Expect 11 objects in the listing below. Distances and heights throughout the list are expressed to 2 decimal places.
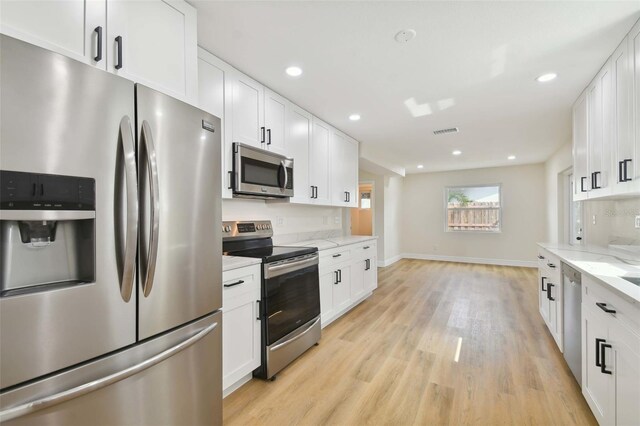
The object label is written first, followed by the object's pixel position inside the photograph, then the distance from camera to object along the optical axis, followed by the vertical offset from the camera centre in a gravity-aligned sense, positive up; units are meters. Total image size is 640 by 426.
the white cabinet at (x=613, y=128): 1.79 +0.62
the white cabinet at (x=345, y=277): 3.14 -0.78
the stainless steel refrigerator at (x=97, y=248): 0.89 -0.12
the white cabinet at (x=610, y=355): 1.26 -0.71
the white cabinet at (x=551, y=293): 2.48 -0.75
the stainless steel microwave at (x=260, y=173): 2.34 +0.36
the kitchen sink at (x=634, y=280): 1.59 -0.37
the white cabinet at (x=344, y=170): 3.92 +0.62
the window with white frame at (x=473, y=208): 7.08 +0.13
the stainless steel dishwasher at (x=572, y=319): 2.00 -0.77
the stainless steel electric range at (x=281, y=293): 2.19 -0.65
